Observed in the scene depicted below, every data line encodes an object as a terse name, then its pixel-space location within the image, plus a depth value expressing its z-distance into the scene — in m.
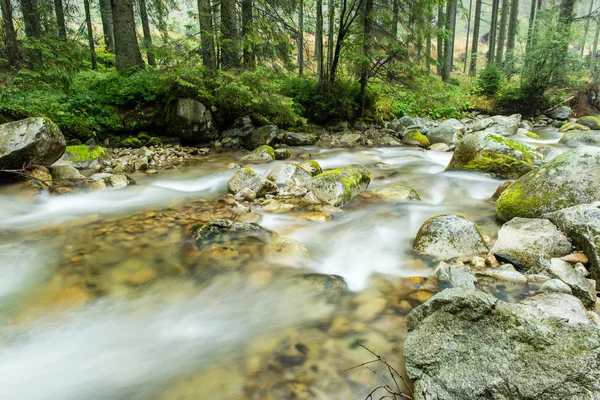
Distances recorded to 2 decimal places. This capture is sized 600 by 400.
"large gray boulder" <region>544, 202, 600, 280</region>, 3.27
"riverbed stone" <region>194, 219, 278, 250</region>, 4.16
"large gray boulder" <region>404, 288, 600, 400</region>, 1.61
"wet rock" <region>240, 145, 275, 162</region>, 8.98
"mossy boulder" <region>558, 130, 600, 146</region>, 10.67
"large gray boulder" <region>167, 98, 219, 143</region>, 9.47
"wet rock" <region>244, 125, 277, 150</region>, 10.19
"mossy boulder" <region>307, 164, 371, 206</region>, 6.02
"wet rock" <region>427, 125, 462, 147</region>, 11.55
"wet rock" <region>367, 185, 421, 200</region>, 6.22
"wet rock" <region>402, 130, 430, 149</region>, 11.63
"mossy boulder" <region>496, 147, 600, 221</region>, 4.37
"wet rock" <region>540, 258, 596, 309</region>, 2.80
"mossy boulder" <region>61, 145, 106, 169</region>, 7.50
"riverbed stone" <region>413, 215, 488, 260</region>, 3.89
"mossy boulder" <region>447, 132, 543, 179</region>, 7.12
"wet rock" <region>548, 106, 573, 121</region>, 15.64
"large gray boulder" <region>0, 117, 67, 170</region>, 5.53
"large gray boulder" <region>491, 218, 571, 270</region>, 3.59
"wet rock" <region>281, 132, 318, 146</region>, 11.00
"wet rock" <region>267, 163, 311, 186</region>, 6.73
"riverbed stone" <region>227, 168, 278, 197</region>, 6.30
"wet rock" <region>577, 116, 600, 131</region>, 13.63
